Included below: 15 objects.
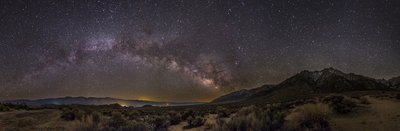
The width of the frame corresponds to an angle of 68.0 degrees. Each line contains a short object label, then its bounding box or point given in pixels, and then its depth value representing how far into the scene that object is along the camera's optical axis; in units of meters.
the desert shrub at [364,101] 17.88
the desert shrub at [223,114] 24.68
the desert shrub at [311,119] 13.38
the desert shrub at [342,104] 15.86
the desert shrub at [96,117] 18.90
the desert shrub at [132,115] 27.55
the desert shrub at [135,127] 14.06
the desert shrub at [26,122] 19.39
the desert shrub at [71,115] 22.58
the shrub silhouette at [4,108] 27.73
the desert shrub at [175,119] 22.22
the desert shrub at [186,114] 24.35
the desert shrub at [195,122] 19.84
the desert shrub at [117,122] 16.06
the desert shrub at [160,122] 18.81
